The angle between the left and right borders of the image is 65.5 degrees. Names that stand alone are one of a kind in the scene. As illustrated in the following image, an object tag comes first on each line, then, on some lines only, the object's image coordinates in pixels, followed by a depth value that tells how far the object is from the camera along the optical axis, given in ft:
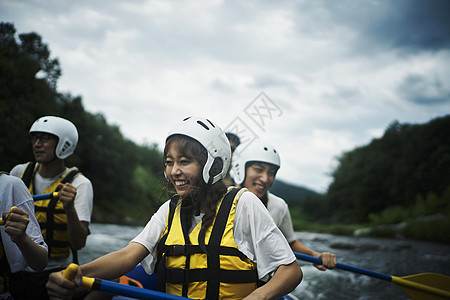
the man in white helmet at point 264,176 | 12.39
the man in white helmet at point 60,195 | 9.80
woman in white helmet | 6.06
